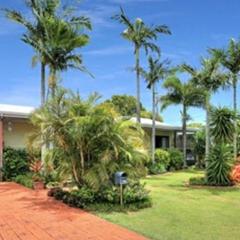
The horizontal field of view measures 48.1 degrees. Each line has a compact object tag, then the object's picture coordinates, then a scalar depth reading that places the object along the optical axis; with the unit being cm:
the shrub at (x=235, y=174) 1125
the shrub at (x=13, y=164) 1265
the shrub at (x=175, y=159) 1779
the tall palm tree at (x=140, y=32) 1493
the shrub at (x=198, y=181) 1129
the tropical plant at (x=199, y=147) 1956
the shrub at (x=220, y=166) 1101
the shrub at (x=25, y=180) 1112
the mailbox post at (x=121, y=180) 749
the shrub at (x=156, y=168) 1585
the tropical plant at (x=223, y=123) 1135
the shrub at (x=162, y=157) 1688
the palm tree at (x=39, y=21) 1171
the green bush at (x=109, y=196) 775
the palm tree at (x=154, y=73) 1614
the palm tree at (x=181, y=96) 1799
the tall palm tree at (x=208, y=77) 1160
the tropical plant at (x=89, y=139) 799
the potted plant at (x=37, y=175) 1066
